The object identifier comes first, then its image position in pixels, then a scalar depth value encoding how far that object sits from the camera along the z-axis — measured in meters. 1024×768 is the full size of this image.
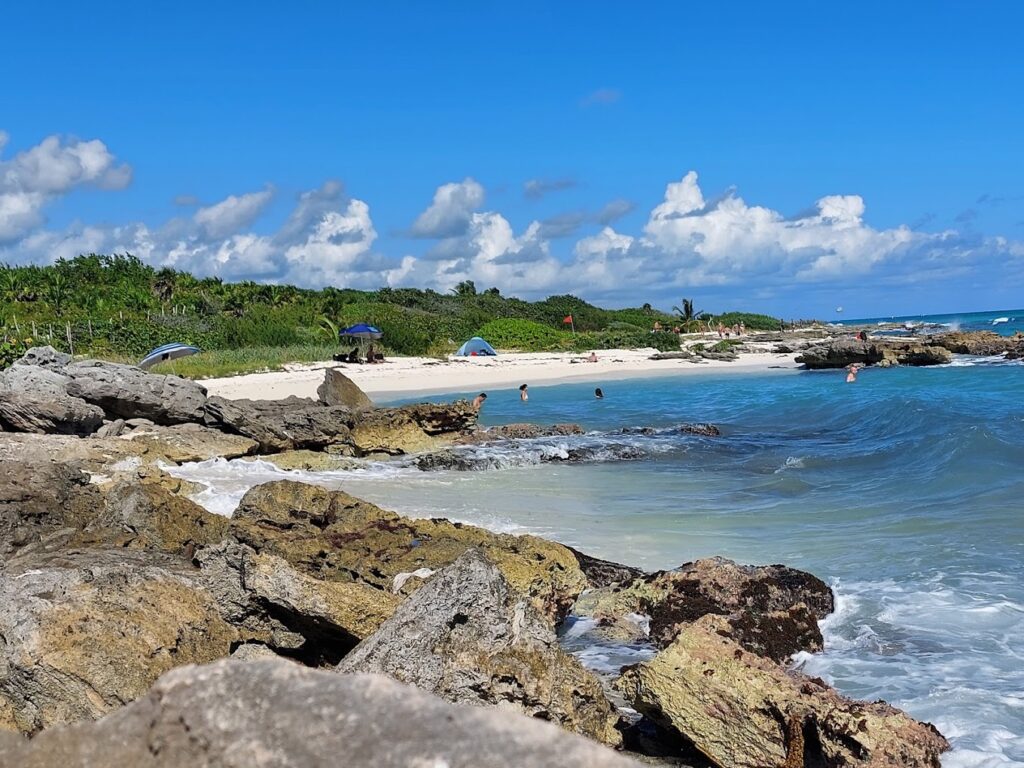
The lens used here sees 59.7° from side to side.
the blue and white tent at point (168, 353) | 36.09
